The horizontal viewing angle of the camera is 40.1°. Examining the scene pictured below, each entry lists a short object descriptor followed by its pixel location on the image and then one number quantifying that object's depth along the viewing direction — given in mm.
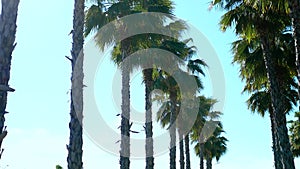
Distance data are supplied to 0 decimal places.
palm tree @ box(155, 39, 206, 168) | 21806
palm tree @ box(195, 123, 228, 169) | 38500
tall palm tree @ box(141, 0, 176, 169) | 19016
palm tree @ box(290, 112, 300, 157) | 32094
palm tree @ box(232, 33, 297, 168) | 16875
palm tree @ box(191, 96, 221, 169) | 32097
